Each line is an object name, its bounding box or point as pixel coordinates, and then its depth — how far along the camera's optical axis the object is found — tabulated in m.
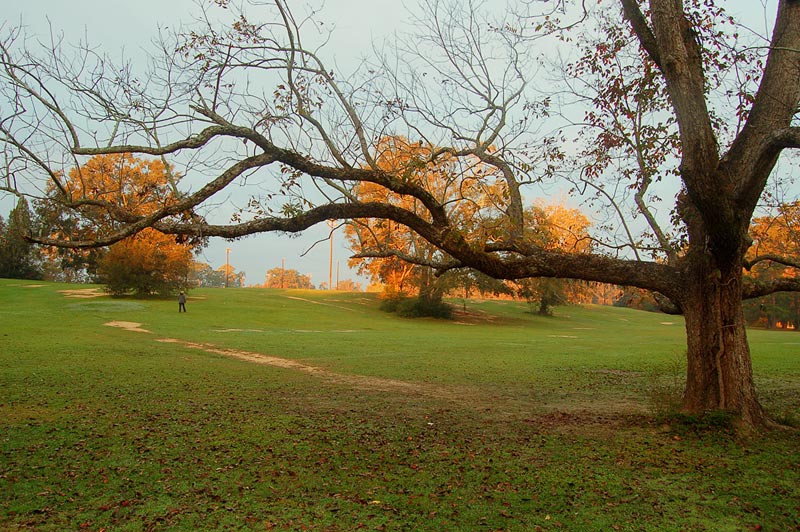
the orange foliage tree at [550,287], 42.85
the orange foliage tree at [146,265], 42.88
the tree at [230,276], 121.68
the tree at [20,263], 58.95
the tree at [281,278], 132.88
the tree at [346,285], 121.67
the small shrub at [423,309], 50.03
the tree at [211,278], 132.46
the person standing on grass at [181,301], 39.69
